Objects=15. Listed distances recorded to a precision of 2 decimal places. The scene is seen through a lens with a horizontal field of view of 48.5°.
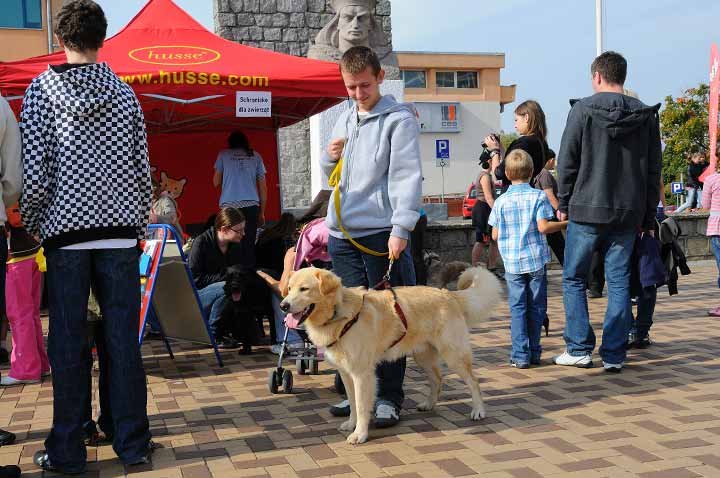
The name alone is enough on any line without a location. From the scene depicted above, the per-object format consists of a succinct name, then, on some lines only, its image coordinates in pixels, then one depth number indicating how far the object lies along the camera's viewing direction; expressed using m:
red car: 27.08
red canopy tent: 7.34
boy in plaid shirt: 6.02
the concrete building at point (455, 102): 61.78
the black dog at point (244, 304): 6.71
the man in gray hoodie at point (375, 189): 4.42
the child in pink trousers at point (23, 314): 5.87
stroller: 5.86
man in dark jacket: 5.67
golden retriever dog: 4.19
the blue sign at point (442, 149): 27.64
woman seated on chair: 6.87
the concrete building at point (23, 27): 34.22
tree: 31.48
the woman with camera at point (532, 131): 6.74
